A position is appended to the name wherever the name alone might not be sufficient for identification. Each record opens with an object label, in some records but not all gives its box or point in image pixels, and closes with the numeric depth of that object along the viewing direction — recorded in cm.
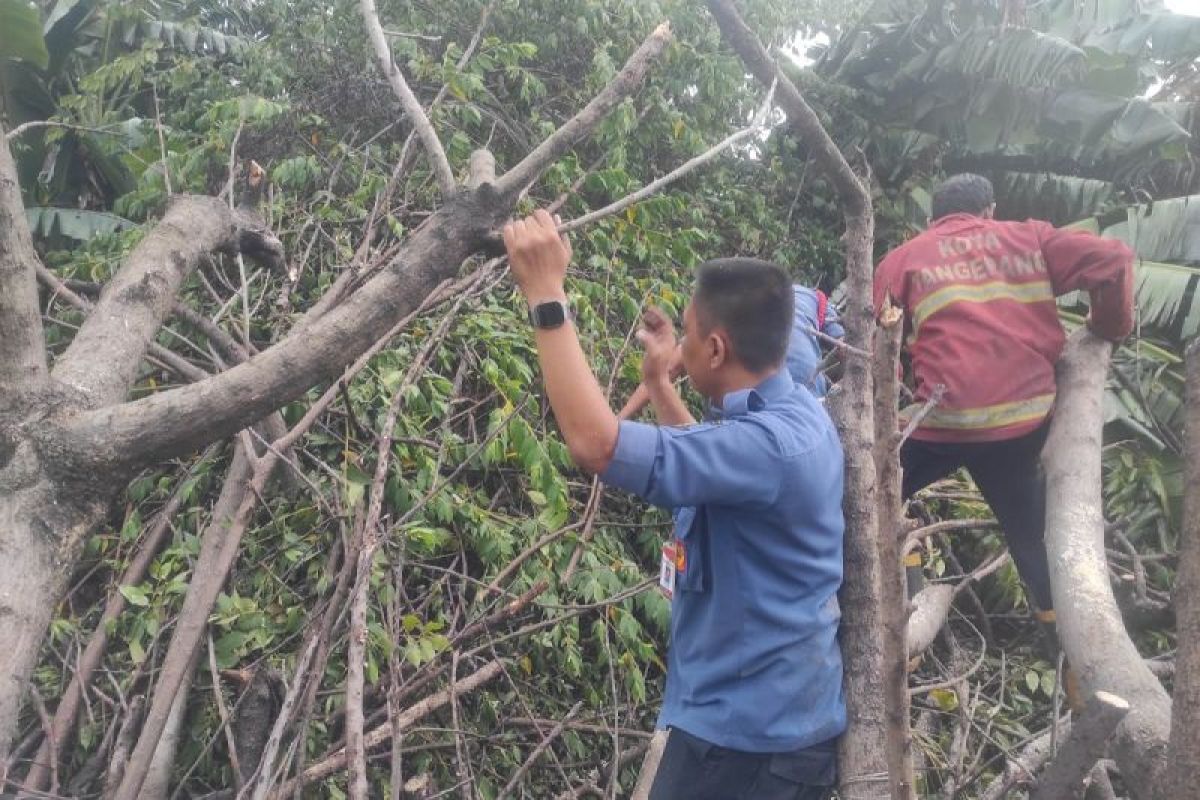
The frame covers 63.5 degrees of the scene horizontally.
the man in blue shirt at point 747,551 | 171
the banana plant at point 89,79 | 567
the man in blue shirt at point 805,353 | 252
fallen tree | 140
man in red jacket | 276
